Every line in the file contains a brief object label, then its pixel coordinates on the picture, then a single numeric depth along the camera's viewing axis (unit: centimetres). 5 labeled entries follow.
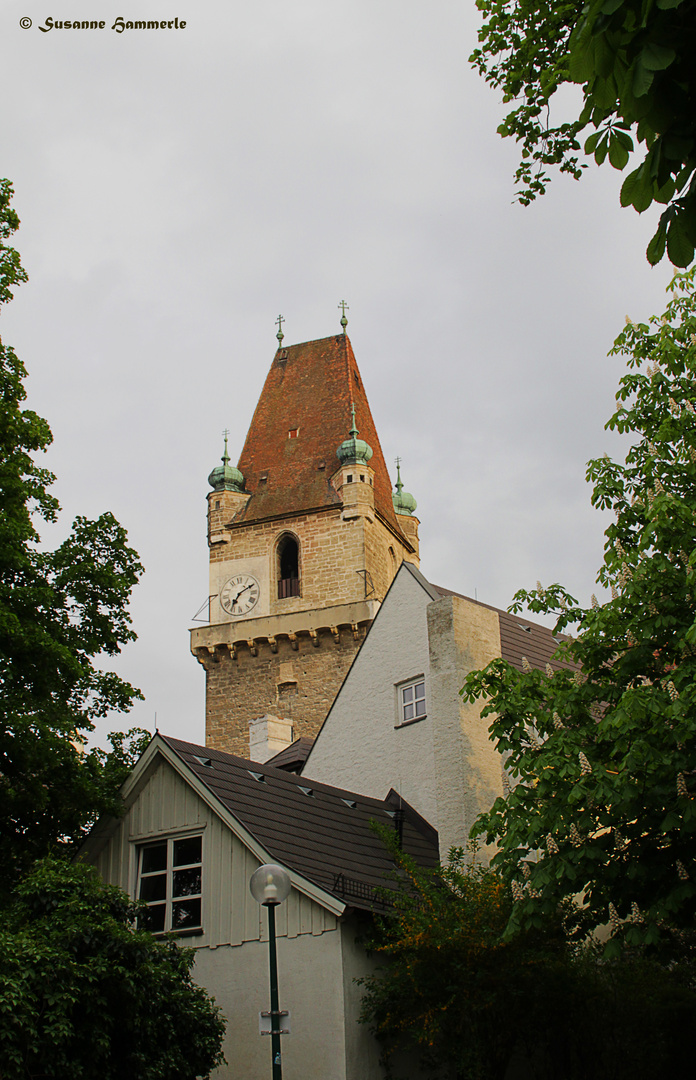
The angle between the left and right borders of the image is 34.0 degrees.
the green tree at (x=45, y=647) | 1543
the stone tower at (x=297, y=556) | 4331
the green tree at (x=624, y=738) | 1020
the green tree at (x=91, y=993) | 1104
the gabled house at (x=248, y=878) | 1398
